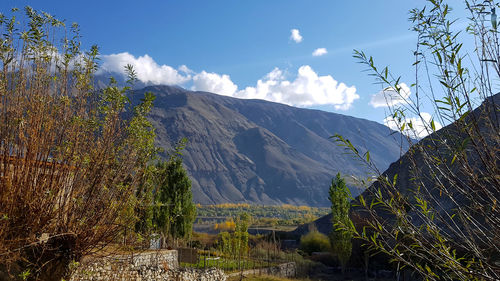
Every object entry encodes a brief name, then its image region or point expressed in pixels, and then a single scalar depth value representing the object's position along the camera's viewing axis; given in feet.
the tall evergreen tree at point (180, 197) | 86.84
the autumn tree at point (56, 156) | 15.84
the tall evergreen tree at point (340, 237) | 88.58
